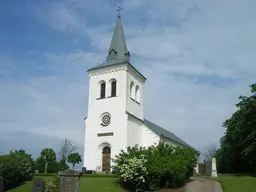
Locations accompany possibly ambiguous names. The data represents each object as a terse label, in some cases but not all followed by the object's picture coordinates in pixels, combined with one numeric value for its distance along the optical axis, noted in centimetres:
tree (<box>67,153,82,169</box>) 4430
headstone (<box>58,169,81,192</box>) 1594
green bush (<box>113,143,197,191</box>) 2500
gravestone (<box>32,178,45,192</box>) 1616
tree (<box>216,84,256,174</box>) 3085
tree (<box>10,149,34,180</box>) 2922
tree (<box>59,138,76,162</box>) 6231
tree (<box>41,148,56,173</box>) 4669
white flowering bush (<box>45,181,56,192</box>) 2116
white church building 3600
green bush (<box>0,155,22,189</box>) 2670
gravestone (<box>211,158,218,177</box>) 3200
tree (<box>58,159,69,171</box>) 4456
